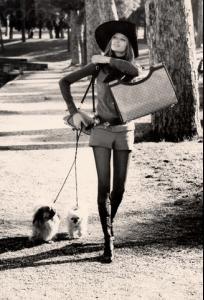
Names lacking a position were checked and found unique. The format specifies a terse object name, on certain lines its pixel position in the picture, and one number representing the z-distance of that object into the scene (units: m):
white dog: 9.00
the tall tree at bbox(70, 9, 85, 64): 52.73
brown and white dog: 8.84
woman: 7.64
